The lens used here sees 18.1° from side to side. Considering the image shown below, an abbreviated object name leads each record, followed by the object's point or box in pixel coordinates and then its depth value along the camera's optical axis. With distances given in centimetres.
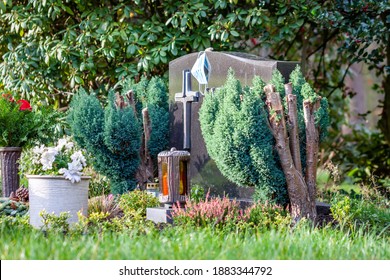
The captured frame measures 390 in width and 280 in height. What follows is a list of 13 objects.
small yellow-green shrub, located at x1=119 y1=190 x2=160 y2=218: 1197
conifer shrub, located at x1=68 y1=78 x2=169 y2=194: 1315
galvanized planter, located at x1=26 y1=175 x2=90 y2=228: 1126
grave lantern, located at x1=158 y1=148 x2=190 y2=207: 1166
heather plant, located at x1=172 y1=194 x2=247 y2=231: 1048
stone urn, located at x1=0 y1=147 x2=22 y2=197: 1442
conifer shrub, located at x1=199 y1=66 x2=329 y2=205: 1119
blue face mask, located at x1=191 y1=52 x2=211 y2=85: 1318
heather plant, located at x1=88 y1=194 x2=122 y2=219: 1185
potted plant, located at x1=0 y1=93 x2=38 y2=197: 1442
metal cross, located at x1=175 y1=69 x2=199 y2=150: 1335
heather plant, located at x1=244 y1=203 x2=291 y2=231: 1061
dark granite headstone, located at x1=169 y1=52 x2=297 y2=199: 1226
